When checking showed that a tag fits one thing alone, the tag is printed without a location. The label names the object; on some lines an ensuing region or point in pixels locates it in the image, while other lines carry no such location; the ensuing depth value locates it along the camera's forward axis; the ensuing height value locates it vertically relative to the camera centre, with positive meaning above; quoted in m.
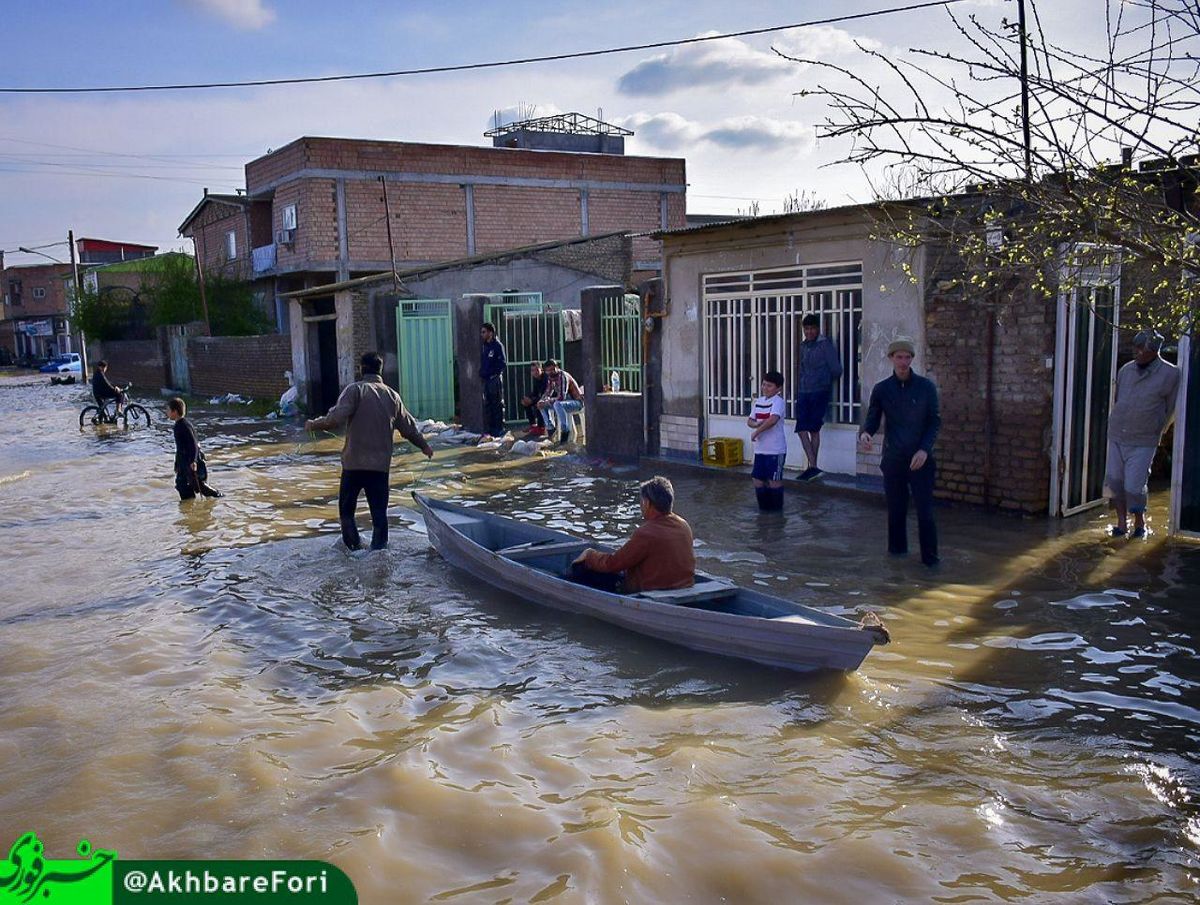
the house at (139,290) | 41.52 +2.67
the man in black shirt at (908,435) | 8.71 -0.84
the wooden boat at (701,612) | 6.20 -1.78
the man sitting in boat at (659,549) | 7.06 -1.42
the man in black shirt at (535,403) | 17.88 -1.02
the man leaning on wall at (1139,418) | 8.88 -0.75
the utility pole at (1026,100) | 5.17 +1.19
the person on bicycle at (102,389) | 24.61 -0.86
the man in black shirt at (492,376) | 18.84 -0.56
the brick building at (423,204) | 33.84 +4.89
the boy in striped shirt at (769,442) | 10.82 -1.10
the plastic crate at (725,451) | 13.52 -1.45
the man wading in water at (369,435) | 9.80 -0.84
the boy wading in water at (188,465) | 12.88 -1.47
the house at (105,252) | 69.62 +6.82
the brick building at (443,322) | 20.47 +0.51
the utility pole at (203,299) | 34.81 +1.78
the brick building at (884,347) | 10.16 -0.11
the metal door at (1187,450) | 8.93 -1.04
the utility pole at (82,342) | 45.59 +0.51
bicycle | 24.52 -1.61
